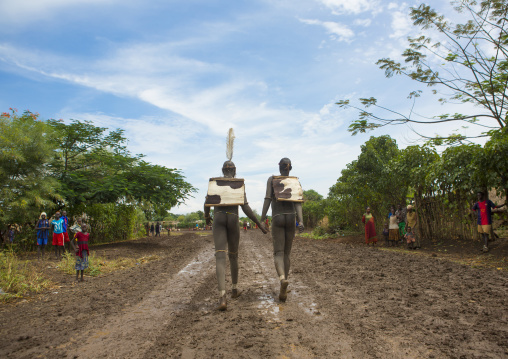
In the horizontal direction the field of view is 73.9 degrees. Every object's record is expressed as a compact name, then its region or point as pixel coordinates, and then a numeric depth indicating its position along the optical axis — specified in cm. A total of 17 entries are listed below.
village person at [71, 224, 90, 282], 816
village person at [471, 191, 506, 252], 955
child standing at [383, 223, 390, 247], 1461
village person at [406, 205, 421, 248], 1266
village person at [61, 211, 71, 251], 1362
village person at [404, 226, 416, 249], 1270
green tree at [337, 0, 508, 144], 1016
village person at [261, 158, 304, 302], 532
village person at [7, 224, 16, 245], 1650
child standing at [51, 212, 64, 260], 1335
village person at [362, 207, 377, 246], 1493
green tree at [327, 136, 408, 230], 1569
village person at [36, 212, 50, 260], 1336
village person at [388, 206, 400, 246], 1425
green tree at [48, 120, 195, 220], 1667
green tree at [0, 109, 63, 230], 1363
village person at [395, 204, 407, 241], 1406
